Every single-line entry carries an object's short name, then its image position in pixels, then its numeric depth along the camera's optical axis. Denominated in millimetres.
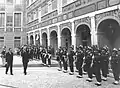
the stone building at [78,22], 12117
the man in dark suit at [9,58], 10023
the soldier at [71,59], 9875
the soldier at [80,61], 8889
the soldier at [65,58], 10595
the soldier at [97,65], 7554
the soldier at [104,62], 8245
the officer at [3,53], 13633
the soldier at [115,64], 7598
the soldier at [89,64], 7966
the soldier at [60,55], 10849
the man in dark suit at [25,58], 10108
